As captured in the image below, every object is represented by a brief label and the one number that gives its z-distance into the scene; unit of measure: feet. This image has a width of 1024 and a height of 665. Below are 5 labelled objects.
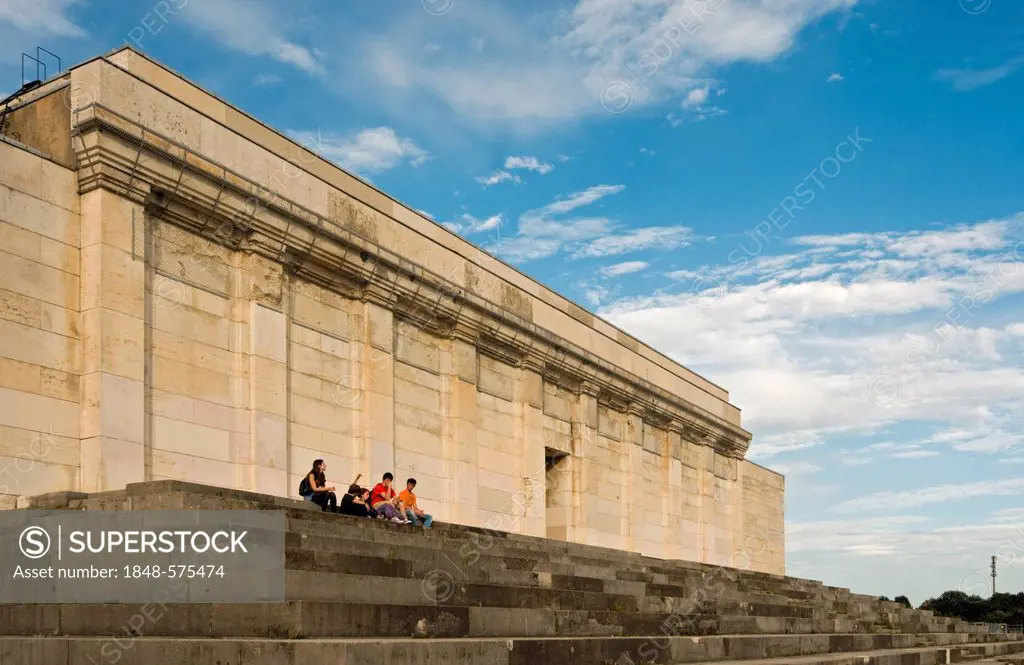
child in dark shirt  62.69
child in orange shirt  67.51
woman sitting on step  62.90
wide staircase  34.83
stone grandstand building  59.52
